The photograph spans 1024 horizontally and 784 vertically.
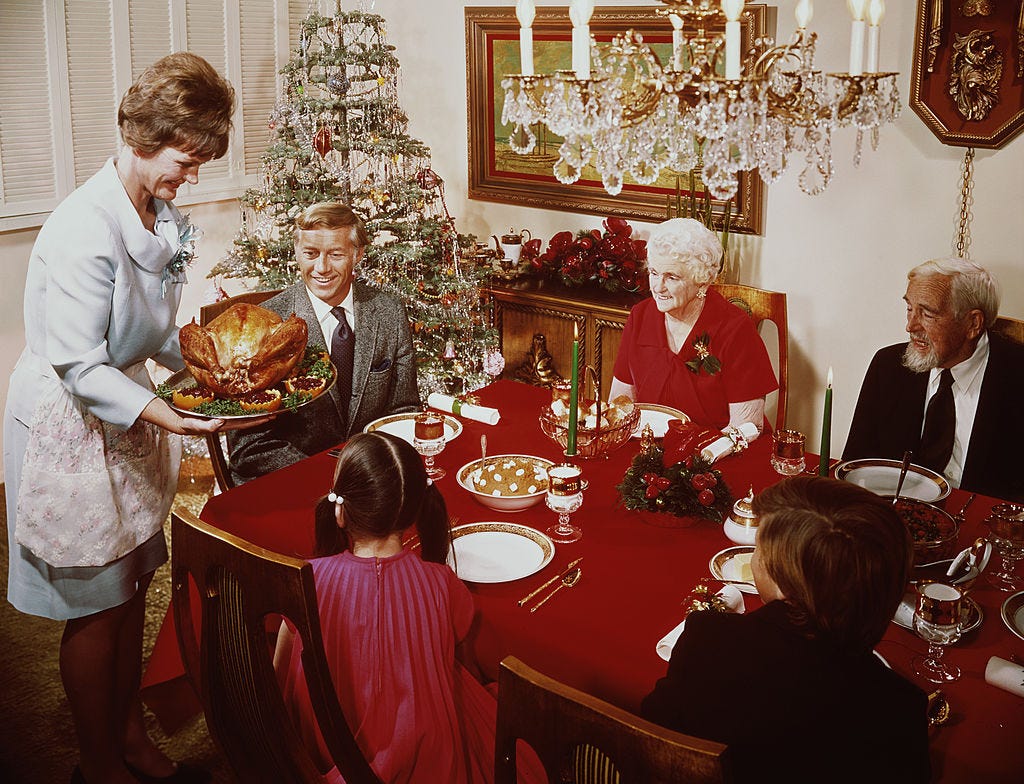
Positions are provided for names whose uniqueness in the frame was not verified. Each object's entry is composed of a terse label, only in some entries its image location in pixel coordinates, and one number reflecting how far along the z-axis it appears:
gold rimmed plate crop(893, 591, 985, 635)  1.75
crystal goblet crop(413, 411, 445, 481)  2.41
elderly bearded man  2.62
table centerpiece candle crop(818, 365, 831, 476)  2.00
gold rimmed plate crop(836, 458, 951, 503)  2.29
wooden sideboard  4.20
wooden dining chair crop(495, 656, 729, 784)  1.13
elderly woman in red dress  2.87
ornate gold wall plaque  3.28
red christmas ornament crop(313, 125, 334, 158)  4.08
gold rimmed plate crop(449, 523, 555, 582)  1.94
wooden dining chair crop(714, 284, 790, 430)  3.47
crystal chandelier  1.91
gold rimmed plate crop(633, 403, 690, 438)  2.66
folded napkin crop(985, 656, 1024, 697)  1.58
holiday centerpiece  2.11
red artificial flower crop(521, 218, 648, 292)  4.27
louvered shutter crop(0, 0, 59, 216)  3.94
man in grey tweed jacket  2.74
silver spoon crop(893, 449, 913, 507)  2.10
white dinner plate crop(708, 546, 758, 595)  1.88
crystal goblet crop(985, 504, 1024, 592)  1.92
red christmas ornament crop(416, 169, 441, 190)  4.29
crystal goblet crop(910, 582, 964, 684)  1.63
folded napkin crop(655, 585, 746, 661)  1.68
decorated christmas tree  4.13
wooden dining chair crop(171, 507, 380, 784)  1.52
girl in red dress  1.69
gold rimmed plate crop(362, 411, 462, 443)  2.64
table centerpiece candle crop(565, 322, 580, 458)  2.25
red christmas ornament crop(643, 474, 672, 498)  2.11
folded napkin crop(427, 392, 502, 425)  2.74
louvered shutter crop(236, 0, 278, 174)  4.89
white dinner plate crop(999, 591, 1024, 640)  1.75
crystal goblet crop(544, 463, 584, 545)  2.06
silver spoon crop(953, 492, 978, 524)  2.13
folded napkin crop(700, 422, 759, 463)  2.45
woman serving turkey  2.09
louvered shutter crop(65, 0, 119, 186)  4.16
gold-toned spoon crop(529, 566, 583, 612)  1.90
